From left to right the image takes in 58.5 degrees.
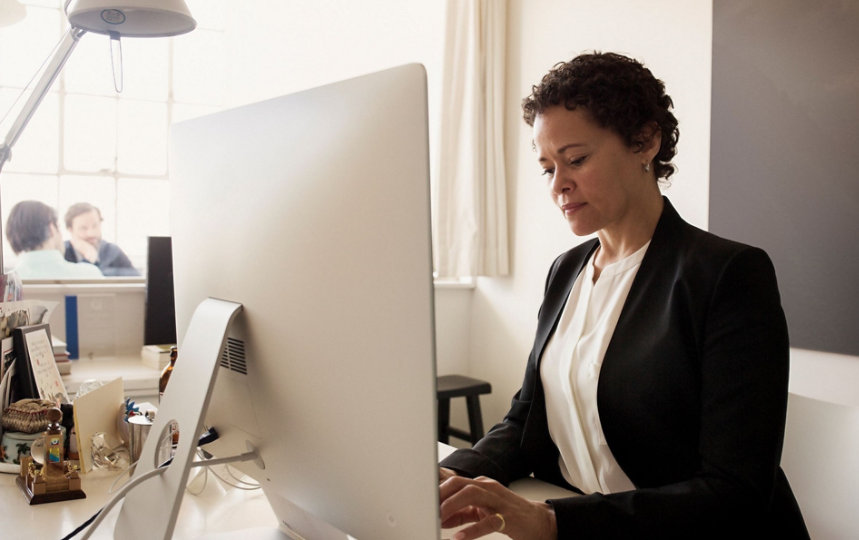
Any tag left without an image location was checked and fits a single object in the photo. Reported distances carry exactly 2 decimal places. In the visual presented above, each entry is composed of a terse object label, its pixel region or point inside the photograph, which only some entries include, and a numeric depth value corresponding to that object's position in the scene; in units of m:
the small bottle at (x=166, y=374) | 1.39
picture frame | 1.51
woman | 1.05
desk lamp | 1.34
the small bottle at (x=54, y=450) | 1.24
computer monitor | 0.64
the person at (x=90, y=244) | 3.42
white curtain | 3.47
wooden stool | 3.20
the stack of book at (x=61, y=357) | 2.26
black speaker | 2.79
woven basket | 1.38
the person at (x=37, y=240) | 3.32
